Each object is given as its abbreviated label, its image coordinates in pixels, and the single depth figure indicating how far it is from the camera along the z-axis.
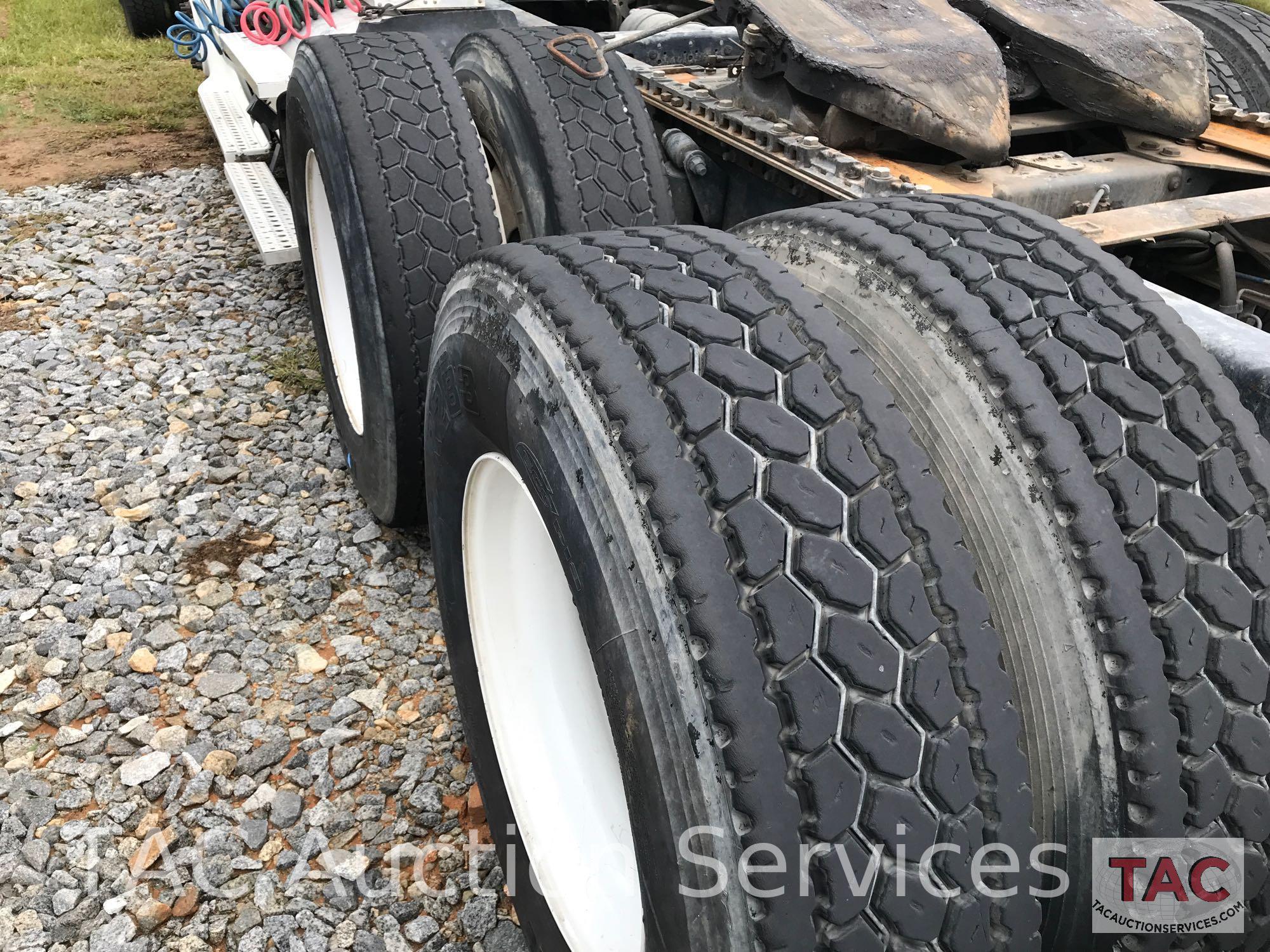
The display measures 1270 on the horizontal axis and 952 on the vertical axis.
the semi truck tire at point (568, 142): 2.70
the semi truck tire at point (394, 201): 2.58
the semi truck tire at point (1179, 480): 1.30
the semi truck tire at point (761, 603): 1.14
